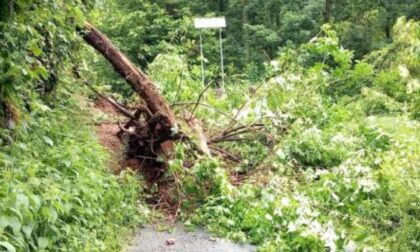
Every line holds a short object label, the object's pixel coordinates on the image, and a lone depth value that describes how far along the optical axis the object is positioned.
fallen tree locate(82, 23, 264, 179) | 5.59
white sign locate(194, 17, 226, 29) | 9.40
